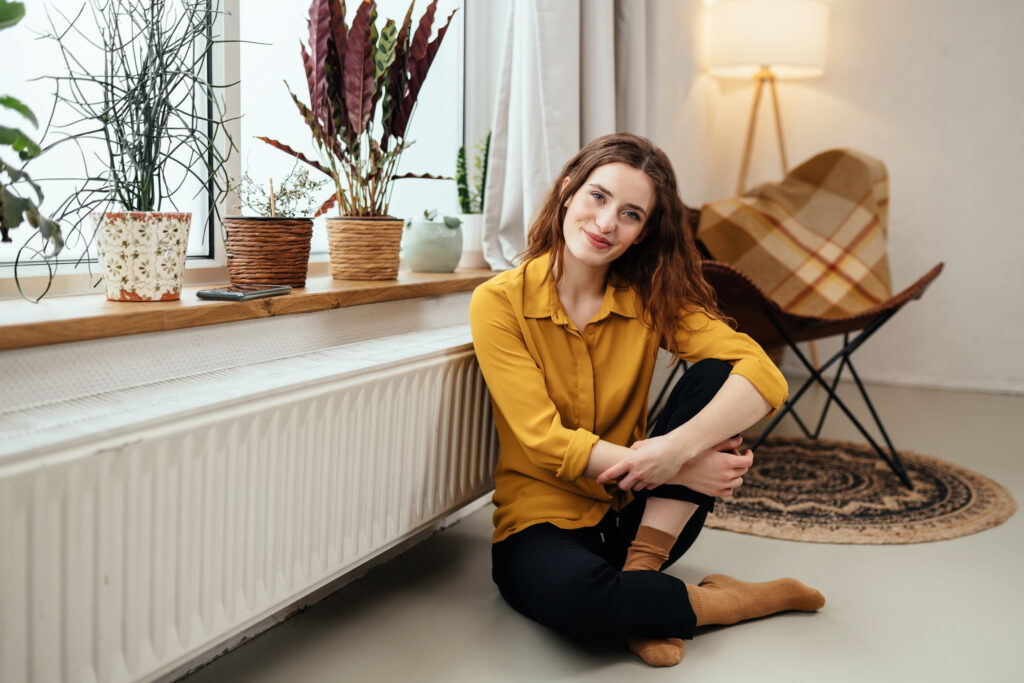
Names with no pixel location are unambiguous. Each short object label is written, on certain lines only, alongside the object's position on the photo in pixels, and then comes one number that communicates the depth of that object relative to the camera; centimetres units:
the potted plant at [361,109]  174
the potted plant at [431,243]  208
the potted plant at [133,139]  128
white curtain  220
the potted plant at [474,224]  236
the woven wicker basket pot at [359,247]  183
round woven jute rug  206
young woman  145
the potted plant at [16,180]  89
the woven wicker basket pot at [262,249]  153
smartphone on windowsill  139
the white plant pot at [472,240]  239
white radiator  92
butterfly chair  281
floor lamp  342
